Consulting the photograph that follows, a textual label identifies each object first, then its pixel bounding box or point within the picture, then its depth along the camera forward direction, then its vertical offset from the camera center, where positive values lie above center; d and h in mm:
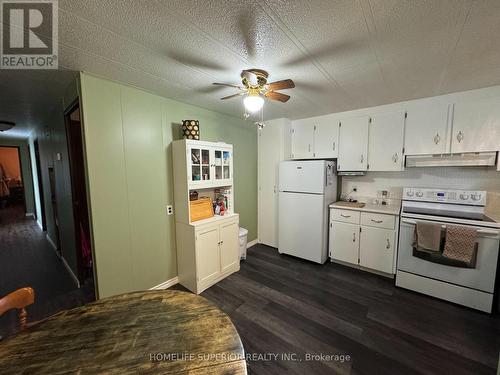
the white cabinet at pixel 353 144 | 3070 +381
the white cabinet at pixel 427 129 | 2537 +501
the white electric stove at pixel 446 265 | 2078 -898
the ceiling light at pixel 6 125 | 3517 +826
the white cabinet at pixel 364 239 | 2719 -983
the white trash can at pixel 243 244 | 3328 -1186
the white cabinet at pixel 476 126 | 2270 +476
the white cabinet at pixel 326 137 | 3311 +523
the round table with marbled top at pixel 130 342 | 795 -742
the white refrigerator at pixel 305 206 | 3105 -567
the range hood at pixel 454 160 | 2318 +97
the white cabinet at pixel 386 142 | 2814 +378
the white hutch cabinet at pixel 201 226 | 2488 -703
